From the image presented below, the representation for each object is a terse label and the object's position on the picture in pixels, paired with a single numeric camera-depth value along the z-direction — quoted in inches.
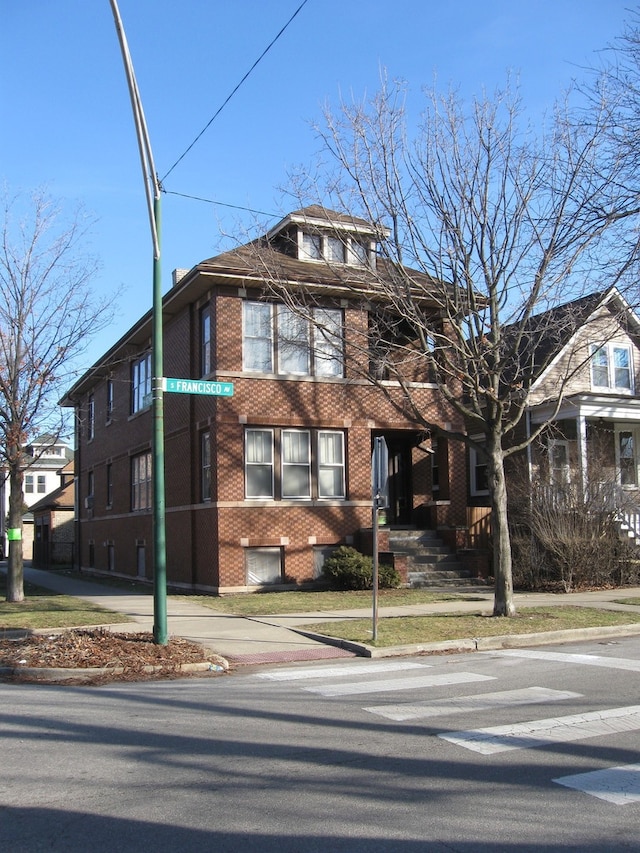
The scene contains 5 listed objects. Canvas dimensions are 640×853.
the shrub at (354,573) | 731.4
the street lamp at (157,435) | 416.2
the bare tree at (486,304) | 524.1
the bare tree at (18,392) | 708.0
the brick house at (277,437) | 751.1
